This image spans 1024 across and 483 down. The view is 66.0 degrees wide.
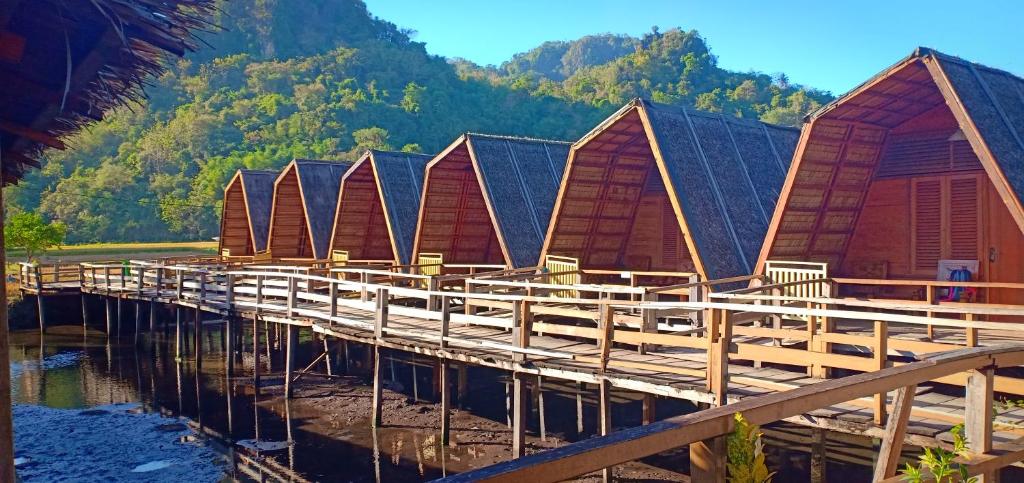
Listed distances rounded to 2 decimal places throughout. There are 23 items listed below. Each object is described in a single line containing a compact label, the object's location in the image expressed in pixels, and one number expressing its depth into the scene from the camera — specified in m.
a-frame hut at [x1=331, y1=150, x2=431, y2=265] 22.41
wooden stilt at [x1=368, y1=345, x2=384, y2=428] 14.74
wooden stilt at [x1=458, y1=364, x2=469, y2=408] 16.11
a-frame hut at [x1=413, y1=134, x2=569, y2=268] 18.56
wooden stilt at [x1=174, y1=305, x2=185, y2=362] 22.33
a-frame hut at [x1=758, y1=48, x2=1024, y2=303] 12.90
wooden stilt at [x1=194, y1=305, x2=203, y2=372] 20.53
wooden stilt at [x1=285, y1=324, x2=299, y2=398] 17.13
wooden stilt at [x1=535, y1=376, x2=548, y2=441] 13.98
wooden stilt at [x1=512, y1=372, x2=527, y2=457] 11.39
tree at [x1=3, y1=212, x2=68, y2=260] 33.69
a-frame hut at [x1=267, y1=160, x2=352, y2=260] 26.20
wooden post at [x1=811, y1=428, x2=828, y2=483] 10.80
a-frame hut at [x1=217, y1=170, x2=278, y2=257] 30.33
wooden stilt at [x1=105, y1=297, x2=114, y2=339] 27.03
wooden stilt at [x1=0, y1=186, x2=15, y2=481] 4.00
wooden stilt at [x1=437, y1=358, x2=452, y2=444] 13.20
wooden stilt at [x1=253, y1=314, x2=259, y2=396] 18.02
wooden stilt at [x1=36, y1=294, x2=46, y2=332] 28.88
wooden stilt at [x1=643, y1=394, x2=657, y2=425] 11.66
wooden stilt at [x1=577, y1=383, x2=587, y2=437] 14.55
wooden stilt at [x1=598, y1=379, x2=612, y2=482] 10.19
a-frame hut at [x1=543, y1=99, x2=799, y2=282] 14.21
